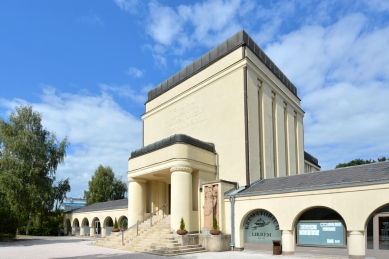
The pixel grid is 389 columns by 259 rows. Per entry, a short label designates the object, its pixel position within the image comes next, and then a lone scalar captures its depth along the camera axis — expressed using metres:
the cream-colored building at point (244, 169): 15.47
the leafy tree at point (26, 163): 29.78
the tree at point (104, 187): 53.50
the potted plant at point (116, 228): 24.12
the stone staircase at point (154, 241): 17.70
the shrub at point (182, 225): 19.03
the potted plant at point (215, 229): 18.70
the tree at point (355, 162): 51.71
